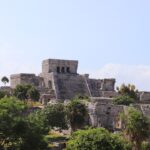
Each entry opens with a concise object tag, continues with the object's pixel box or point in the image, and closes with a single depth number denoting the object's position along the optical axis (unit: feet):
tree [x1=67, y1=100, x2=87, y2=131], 245.65
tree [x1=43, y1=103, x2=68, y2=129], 249.96
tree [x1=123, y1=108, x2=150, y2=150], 203.62
